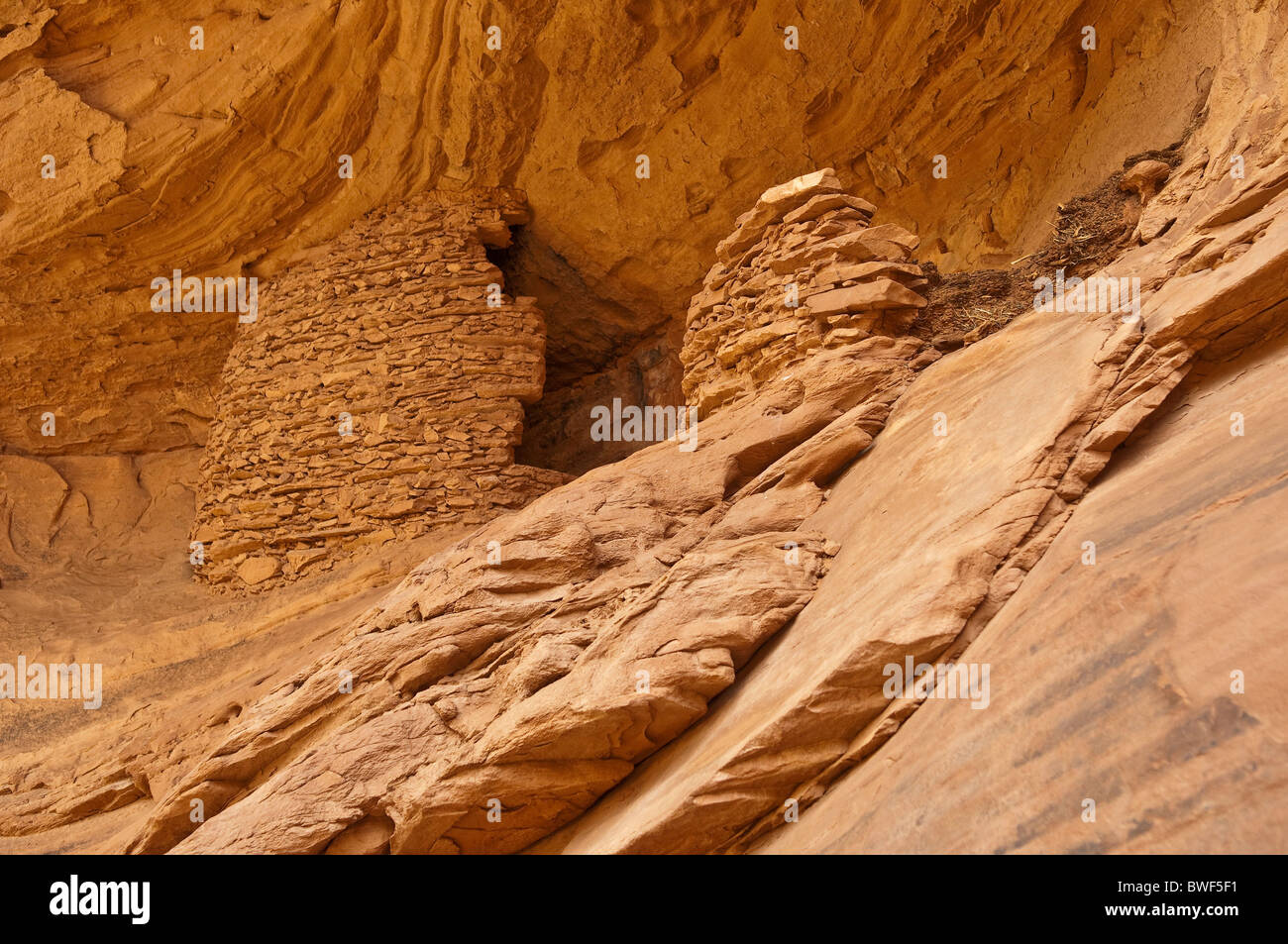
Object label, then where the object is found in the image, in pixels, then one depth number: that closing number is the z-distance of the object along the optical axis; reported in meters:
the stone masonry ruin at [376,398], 8.15
